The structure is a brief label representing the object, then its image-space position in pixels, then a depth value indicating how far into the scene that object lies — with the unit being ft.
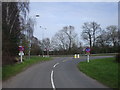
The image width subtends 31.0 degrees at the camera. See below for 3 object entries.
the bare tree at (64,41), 302.86
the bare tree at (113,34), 262.39
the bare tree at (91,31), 284.47
